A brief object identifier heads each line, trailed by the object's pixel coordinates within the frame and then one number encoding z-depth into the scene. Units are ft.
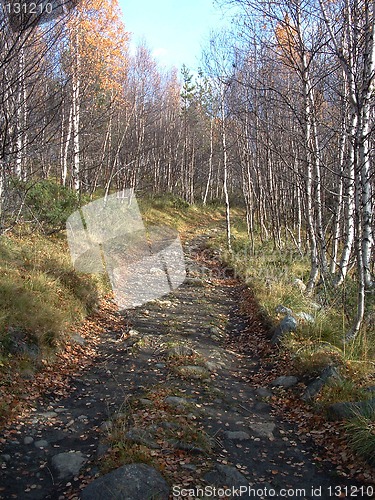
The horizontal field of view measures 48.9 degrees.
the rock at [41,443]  12.91
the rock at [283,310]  23.65
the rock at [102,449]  12.00
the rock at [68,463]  11.50
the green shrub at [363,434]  11.51
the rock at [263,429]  13.78
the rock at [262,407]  15.51
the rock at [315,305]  23.84
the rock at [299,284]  29.73
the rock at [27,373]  16.56
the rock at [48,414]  14.66
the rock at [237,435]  13.41
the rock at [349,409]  12.79
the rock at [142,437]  12.35
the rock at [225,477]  10.98
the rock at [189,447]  12.32
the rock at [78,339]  21.01
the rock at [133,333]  22.82
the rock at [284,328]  20.58
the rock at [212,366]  18.71
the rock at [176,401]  14.96
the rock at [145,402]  14.84
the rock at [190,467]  11.45
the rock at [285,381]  16.94
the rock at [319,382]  15.26
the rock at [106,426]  13.34
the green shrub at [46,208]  33.63
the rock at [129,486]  10.03
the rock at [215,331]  23.85
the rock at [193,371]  17.73
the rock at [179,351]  19.52
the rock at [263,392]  16.57
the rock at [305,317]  21.24
